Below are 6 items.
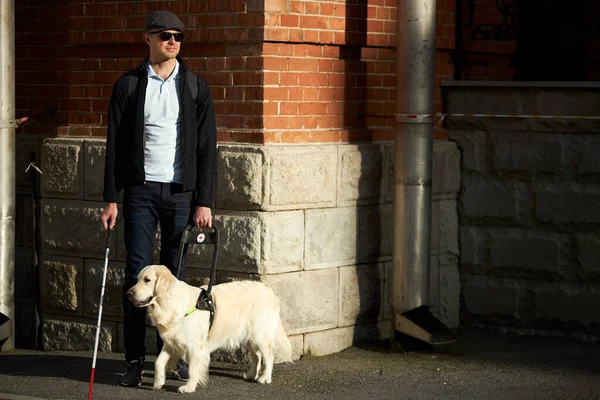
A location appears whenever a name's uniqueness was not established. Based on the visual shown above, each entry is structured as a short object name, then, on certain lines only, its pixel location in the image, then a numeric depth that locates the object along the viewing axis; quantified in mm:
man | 9843
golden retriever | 9503
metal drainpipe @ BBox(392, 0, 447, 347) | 11518
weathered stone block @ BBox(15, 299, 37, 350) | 12788
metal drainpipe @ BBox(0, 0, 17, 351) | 11890
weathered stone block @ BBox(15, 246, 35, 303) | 12799
